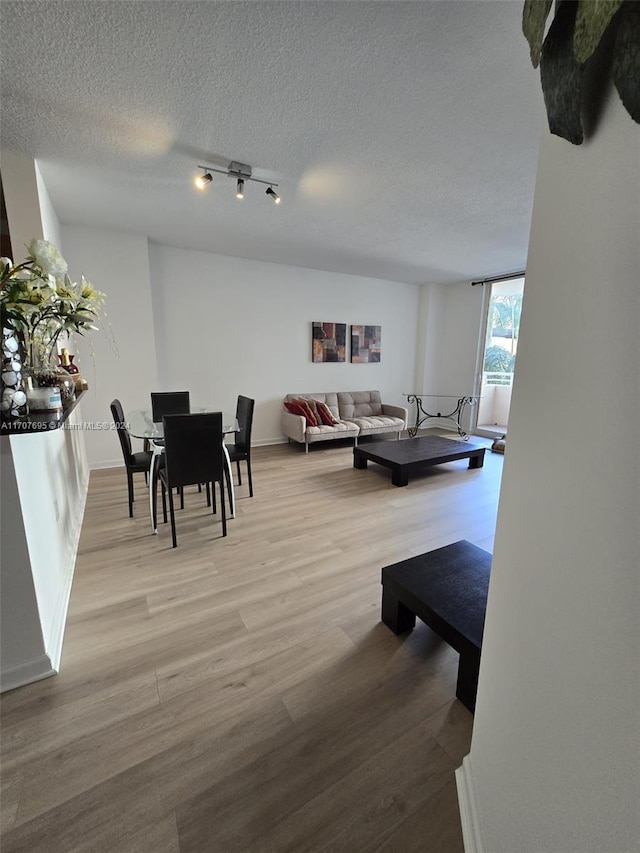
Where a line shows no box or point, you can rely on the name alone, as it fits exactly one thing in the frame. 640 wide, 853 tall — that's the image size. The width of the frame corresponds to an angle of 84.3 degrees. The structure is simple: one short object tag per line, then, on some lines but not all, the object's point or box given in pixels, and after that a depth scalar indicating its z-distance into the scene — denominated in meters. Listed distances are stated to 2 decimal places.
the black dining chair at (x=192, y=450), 2.47
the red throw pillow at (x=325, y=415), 5.38
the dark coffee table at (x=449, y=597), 1.44
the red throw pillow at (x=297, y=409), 5.16
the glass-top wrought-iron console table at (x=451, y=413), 6.35
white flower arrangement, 1.36
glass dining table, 2.81
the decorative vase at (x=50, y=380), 1.66
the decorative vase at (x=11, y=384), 1.39
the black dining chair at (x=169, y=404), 3.61
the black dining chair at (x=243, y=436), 3.38
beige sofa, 5.05
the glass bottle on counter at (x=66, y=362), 2.39
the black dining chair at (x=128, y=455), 2.83
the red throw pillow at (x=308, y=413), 5.18
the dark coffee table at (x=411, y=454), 3.90
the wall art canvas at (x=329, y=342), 5.73
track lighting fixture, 2.51
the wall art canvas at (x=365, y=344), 6.15
